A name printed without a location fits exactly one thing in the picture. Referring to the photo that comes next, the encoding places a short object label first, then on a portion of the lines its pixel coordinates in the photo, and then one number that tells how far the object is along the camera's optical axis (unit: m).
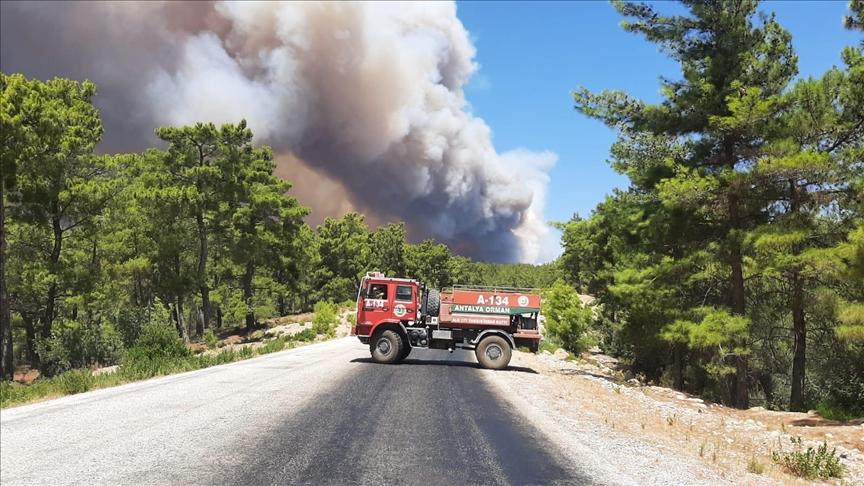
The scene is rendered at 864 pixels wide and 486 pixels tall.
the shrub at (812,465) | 7.67
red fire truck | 17.83
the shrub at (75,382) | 11.37
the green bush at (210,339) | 35.12
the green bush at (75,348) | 26.22
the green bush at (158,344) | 19.09
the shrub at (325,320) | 37.47
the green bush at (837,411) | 13.60
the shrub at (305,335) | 33.66
